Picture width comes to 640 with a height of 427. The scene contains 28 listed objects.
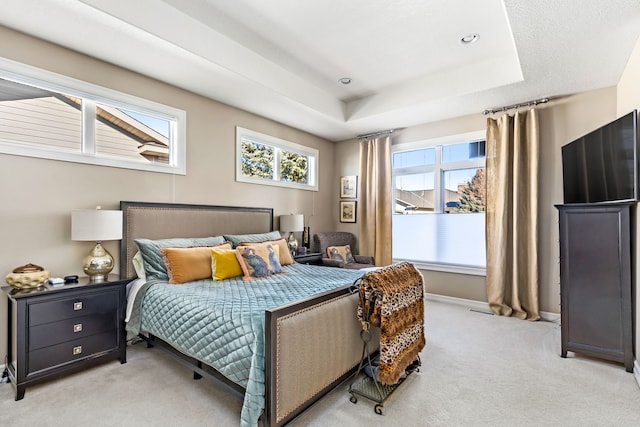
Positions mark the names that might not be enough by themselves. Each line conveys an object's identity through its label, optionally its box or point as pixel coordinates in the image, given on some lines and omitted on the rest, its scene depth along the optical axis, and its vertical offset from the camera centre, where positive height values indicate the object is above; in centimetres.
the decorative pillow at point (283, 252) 372 -43
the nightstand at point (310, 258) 441 -61
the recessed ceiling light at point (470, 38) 299 +175
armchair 457 -48
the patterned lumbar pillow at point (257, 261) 305 -45
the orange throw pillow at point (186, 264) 281 -43
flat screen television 242 +46
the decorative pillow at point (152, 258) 291 -38
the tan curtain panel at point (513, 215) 377 +0
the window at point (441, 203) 439 +20
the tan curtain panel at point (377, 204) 504 +21
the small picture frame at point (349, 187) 555 +54
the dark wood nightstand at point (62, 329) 217 -85
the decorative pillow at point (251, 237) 369 -25
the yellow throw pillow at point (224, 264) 294 -46
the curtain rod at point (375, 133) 509 +140
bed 168 -72
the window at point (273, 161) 428 +86
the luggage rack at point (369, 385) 207 -122
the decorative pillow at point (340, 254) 475 -58
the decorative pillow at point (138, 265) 297 -45
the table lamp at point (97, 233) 252 -12
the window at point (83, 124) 254 +90
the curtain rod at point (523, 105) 376 +140
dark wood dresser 256 -56
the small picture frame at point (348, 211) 553 +10
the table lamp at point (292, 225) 452 -12
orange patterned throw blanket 198 -65
